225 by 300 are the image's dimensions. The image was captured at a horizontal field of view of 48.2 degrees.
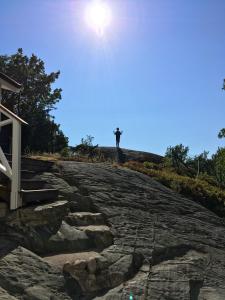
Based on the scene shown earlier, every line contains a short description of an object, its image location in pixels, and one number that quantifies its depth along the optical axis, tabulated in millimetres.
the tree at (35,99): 14207
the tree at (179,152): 23999
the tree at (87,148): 11629
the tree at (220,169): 12725
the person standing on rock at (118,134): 14474
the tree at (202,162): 22783
